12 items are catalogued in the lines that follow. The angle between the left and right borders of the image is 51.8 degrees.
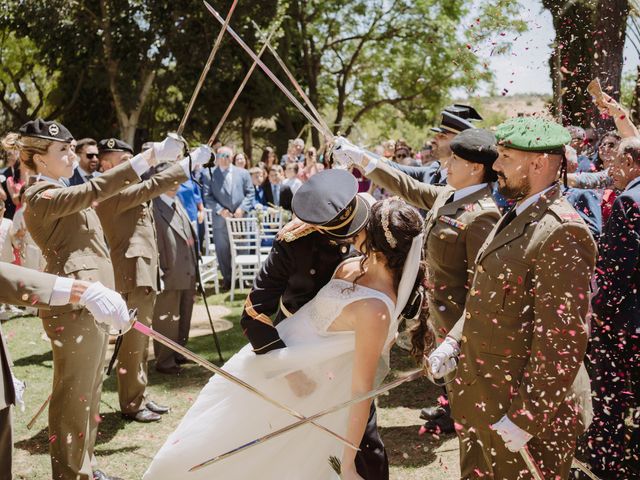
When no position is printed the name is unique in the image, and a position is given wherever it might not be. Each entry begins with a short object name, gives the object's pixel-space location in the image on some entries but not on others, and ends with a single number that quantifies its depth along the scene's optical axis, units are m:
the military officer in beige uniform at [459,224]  3.99
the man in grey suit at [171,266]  6.66
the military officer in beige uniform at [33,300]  2.76
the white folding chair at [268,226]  10.92
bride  3.18
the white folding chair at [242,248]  10.58
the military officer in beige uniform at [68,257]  3.92
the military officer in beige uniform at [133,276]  5.49
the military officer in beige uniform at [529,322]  2.54
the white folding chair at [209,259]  10.61
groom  3.18
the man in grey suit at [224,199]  11.33
